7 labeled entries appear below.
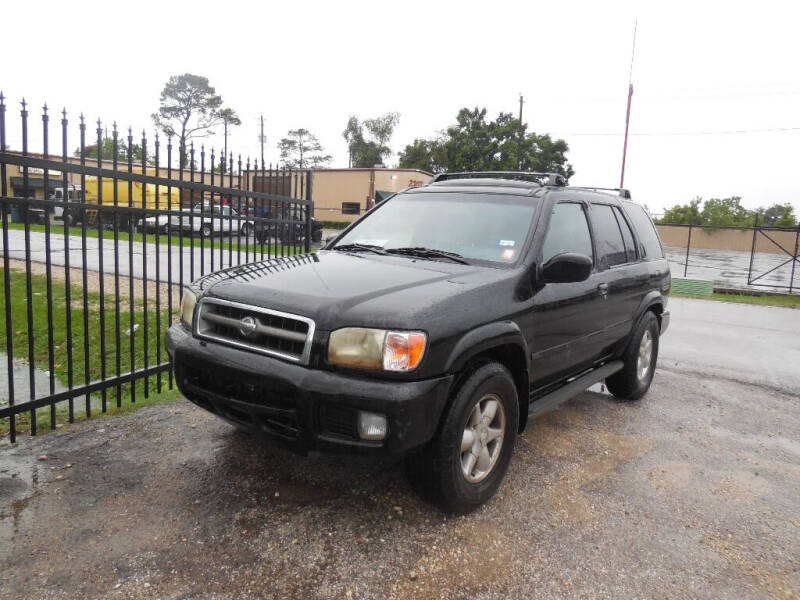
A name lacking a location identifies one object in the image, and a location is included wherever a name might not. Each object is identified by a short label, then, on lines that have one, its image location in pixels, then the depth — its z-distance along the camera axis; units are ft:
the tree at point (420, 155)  196.34
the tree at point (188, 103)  235.20
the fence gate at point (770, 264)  63.26
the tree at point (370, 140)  248.52
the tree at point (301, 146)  281.74
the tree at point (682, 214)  185.35
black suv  9.02
